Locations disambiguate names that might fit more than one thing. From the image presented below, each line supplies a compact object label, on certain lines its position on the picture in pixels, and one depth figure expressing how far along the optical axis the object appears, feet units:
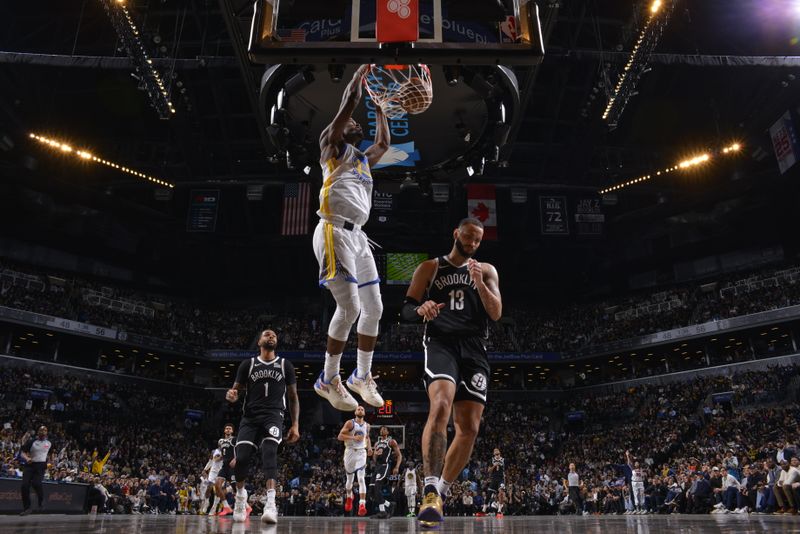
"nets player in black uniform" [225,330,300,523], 22.26
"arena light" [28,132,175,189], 82.74
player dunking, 17.30
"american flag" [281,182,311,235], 79.41
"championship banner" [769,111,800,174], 78.54
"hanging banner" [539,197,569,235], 81.76
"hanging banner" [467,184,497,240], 79.30
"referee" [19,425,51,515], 34.63
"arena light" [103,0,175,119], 53.21
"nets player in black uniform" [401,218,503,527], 14.98
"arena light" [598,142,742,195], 84.28
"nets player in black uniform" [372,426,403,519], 45.09
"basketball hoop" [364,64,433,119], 20.61
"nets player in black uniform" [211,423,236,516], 34.52
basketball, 20.59
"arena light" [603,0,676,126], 52.88
